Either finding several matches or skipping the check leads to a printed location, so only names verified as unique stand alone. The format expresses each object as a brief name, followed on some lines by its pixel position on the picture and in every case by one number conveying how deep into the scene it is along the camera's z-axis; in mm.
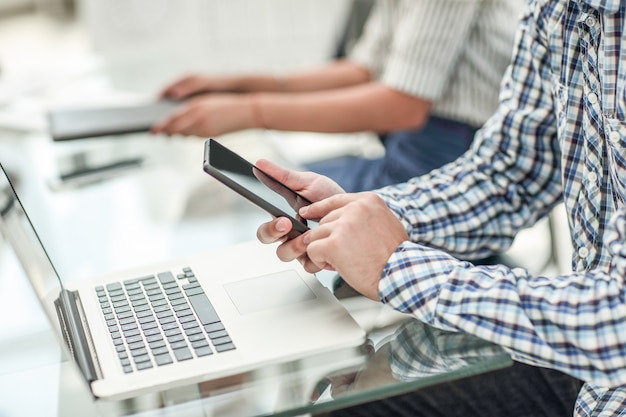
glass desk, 1453
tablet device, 2140
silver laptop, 1469
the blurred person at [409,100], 2164
